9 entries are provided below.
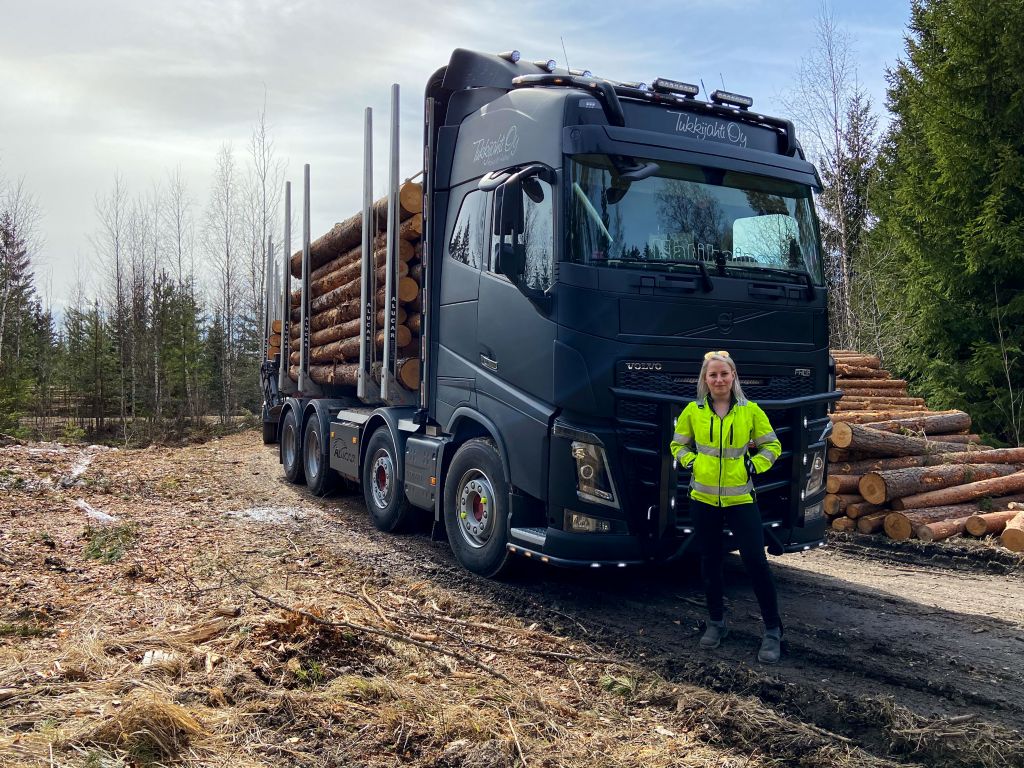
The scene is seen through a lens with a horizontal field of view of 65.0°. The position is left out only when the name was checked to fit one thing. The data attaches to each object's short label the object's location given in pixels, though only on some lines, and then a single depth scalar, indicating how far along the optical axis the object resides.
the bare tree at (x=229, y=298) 33.59
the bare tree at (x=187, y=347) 33.56
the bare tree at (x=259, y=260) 31.77
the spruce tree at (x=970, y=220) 14.62
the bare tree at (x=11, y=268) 31.30
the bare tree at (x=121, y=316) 33.19
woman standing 5.03
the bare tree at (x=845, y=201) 21.03
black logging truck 5.54
